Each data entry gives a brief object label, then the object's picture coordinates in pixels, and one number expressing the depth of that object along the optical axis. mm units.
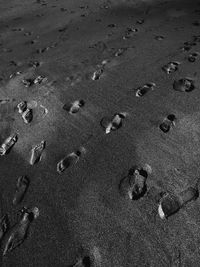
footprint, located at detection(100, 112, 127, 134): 2010
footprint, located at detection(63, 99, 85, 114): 2250
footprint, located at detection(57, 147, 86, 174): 1822
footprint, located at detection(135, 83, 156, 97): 2268
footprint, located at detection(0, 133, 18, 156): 2026
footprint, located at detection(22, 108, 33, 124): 2244
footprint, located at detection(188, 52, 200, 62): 2535
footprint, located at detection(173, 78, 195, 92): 2193
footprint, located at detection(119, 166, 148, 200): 1574
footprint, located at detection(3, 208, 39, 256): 1488
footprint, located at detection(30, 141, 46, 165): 1917
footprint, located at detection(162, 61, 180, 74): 2465
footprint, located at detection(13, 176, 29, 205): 1700
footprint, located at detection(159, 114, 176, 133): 1904
